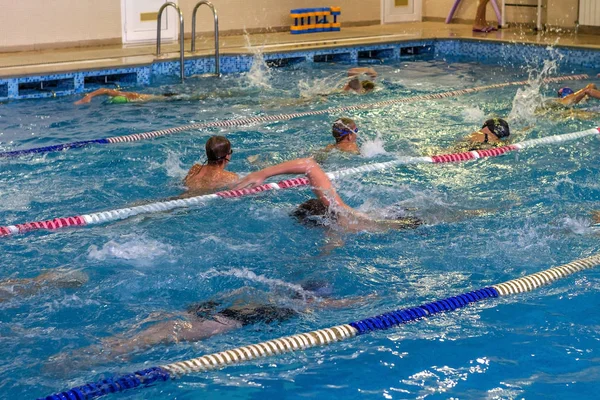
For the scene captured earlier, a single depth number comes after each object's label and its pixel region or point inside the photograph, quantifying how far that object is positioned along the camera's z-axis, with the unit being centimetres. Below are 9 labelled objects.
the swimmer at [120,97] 934
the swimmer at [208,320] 354
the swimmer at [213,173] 549
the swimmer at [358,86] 1000
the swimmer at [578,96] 826
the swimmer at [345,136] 663
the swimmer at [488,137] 707
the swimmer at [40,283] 421
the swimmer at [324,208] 468
